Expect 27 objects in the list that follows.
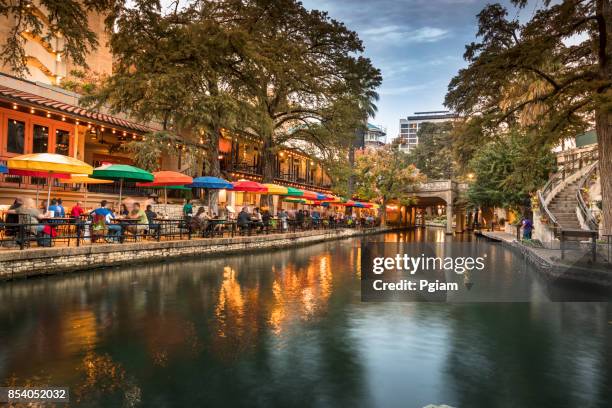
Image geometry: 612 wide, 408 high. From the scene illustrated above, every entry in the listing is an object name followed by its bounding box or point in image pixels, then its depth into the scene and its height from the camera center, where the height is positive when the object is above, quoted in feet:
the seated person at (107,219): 46.01 -1.05
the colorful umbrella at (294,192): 82.02 +4.08
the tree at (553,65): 44.52 +16.87
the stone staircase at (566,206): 69.46 +2.06
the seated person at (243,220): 68.33 -1.33
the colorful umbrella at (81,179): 55.83 +3.99
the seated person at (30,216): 40.45 -0.75
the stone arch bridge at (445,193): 164.65 +8.82
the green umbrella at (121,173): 48.37 +4.27
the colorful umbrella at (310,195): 95.53 +4.14
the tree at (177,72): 44.16 +17.17
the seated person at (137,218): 50.11 -0.94
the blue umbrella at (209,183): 62.37 +4.22
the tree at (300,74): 70.03 +26.79
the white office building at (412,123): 562.38 +125.06
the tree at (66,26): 30.07 +13.75
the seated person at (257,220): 71.10 -1.38
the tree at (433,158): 246.68 +34.75
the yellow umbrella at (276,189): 76.13 +4.19
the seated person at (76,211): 51.07 -0.25
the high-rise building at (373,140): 463.01 +85.74
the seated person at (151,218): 50.80 -0.99
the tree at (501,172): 100.76 +11.27
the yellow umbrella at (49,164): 40.06 +4.32
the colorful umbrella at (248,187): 72.64 +4.39
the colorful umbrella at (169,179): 56.95 +4.28
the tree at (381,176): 151.53 +13.85
